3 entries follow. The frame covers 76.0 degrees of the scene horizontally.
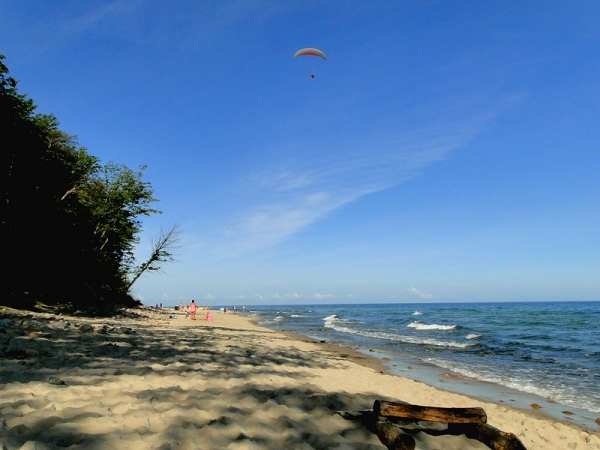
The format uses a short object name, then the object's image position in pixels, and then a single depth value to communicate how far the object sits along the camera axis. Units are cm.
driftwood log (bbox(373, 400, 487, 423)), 428
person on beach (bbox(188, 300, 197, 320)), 3112
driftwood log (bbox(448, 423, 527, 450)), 411
